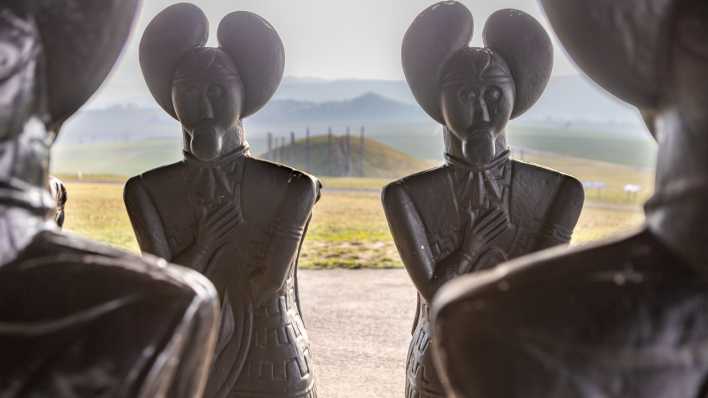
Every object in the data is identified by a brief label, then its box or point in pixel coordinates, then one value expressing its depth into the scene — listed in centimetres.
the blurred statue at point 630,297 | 77
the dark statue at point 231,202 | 240
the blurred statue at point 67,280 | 81
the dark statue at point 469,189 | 231
